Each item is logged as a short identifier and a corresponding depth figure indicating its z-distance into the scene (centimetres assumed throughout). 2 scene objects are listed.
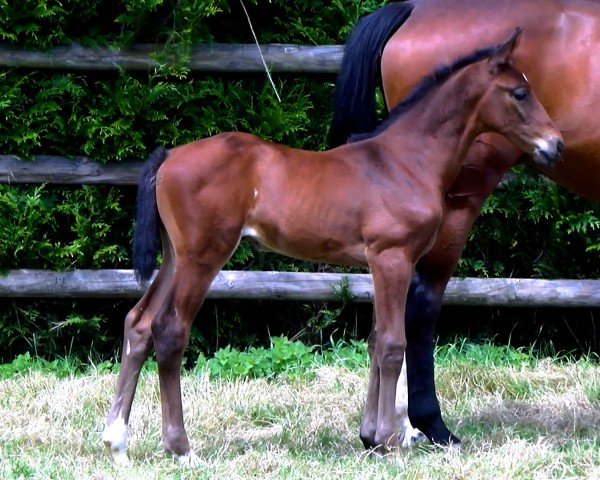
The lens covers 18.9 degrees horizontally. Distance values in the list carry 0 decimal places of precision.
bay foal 662
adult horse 738
